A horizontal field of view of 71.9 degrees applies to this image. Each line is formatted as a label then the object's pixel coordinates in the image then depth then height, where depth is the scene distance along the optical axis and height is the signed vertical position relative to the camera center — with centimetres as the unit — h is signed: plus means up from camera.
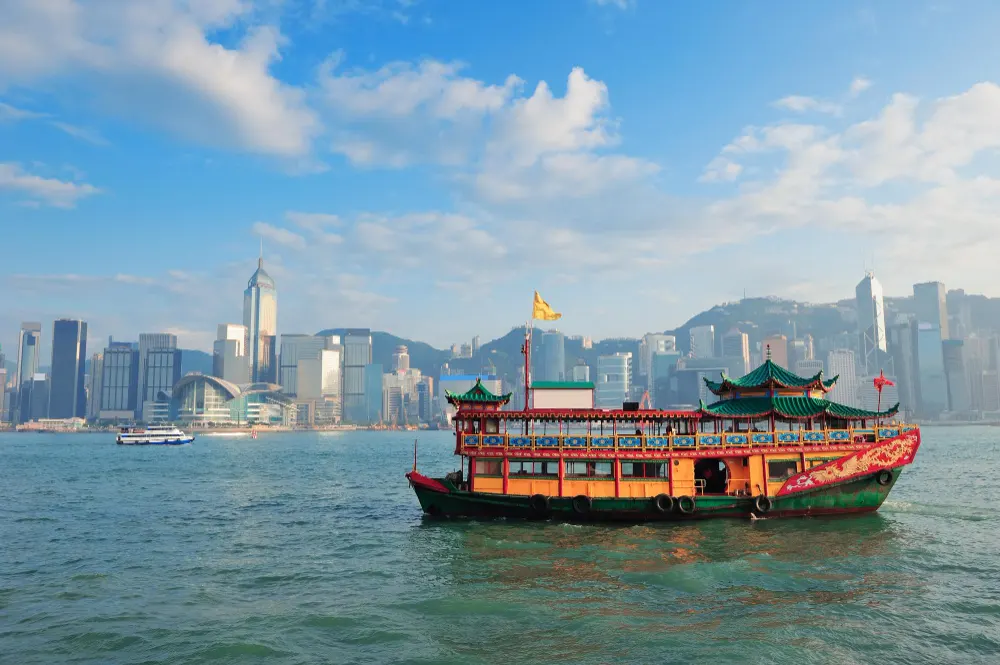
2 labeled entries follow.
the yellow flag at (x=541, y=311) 3600 +483
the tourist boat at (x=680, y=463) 3077 -276
